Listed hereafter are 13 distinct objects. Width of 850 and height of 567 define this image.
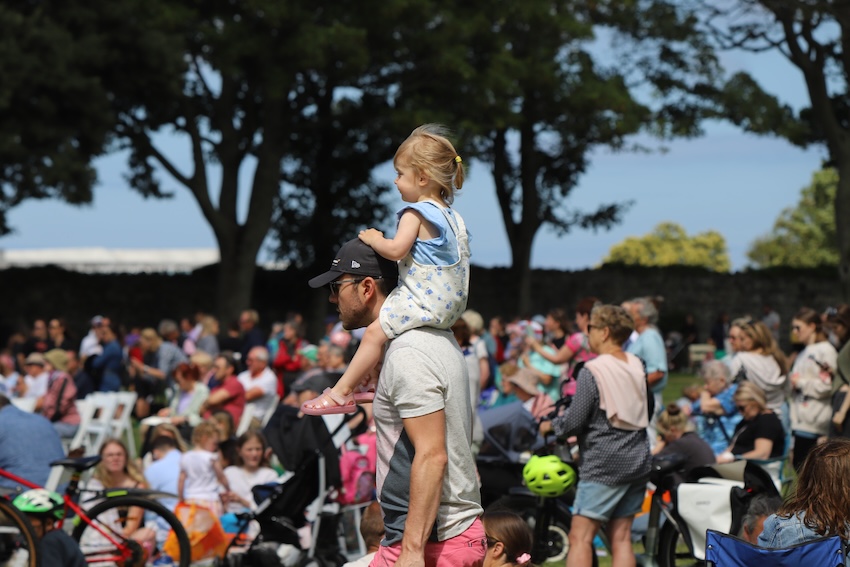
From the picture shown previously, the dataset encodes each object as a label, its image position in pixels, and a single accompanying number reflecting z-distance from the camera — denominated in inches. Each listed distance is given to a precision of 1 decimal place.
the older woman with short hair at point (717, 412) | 649.4
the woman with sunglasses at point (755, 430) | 561.4
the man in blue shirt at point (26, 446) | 569.7
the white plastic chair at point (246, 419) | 813.4
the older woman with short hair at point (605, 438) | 439.0
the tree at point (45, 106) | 1467.4
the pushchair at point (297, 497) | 568.6
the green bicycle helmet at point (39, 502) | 506.0
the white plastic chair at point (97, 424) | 881.7
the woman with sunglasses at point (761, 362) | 643.2
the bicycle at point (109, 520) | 550.0
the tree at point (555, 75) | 1849.3
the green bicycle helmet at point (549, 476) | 486.6
